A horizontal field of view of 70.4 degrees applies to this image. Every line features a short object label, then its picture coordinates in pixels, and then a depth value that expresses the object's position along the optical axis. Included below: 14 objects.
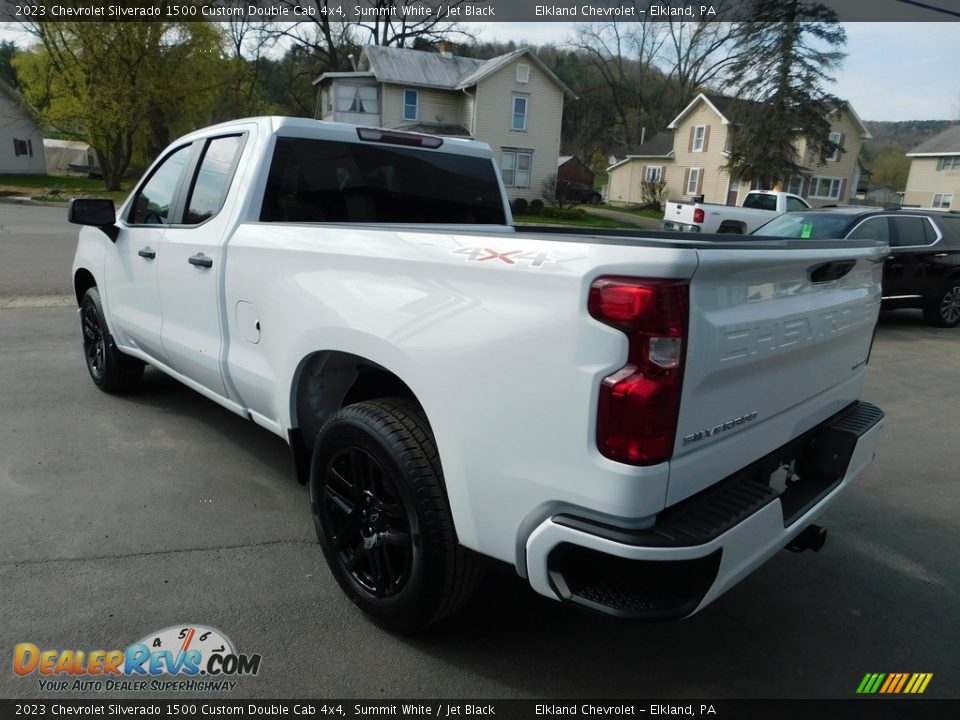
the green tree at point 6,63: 58.81
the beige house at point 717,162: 42.88
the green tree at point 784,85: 35.31
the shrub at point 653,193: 44.92
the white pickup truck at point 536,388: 1.82
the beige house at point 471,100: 36.03
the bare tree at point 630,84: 61.84
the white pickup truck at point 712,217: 16.20
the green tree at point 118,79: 29.33
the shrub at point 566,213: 33.19
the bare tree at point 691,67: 56.31
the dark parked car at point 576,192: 38.62
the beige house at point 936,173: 45.31
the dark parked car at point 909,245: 9.66
